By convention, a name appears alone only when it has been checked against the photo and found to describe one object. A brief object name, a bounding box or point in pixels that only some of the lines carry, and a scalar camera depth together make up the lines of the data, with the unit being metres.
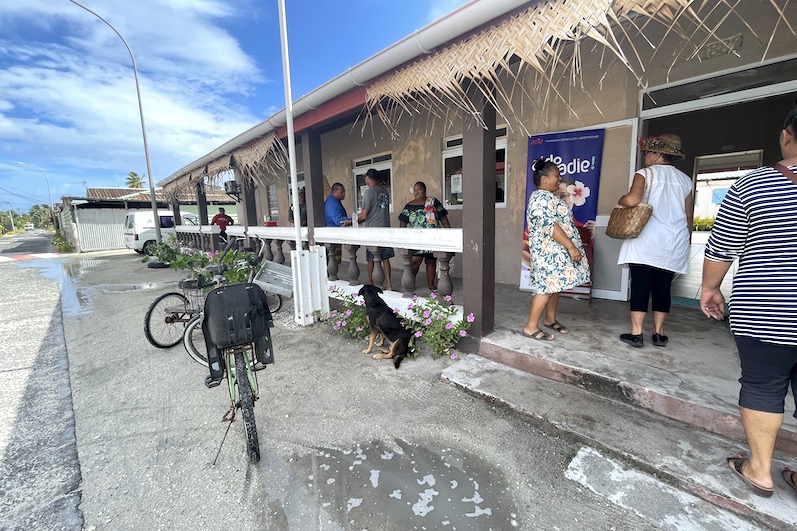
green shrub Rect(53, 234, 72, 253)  19.48
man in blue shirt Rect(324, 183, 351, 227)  4.71
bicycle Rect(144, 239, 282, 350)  3.85
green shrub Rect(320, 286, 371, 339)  3.93
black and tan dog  3.22
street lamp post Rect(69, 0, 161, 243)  11.88
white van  14.78
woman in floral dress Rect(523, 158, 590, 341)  2.84
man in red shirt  8.19
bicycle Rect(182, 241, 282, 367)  3.22
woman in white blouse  2.66
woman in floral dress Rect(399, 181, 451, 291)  4.30
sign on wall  4.06
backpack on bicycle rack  2.07
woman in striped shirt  1.45
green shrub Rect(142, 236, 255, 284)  4.57
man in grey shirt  4.34
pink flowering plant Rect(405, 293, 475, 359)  3.26
